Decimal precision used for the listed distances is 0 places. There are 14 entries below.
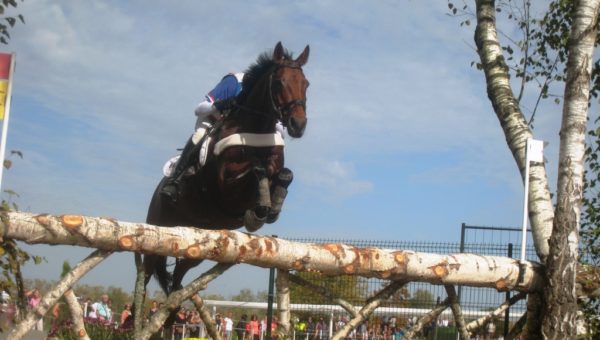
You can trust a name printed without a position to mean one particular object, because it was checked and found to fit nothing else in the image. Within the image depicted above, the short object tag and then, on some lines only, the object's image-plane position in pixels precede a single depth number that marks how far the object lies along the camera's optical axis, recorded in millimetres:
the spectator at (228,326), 11397
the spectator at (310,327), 9027
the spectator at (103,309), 10227
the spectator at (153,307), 10711
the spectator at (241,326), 11932
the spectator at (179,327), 10331
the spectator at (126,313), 10086
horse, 7840
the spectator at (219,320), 12163
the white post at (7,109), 4211
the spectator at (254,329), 10891
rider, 8578
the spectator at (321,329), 9077
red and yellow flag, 4223
